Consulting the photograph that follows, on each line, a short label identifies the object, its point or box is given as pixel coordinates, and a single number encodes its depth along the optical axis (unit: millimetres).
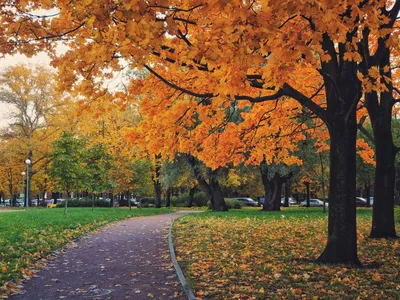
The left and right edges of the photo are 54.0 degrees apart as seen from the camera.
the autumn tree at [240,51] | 4934
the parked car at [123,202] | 55816
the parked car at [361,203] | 56938
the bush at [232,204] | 42250
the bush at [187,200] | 47188
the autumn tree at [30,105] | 41344
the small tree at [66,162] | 23469
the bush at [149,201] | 52047
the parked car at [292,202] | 73875
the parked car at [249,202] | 61281
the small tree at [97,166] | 31094
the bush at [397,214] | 17144
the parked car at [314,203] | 63112
